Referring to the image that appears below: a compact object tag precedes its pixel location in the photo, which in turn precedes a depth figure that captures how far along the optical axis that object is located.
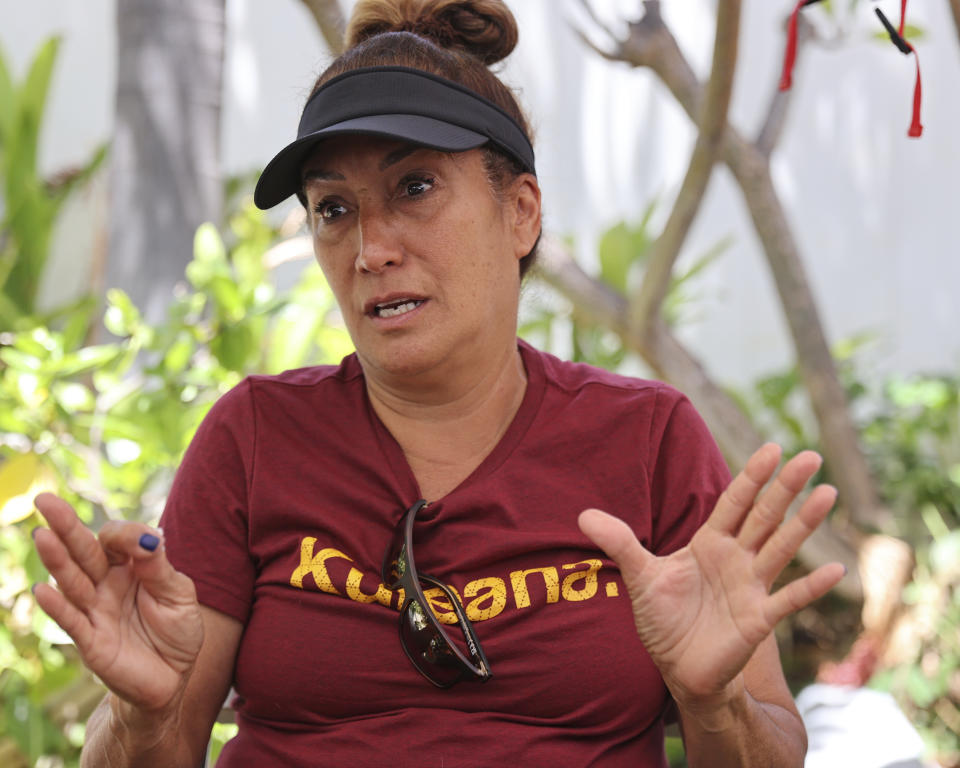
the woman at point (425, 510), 1.80
